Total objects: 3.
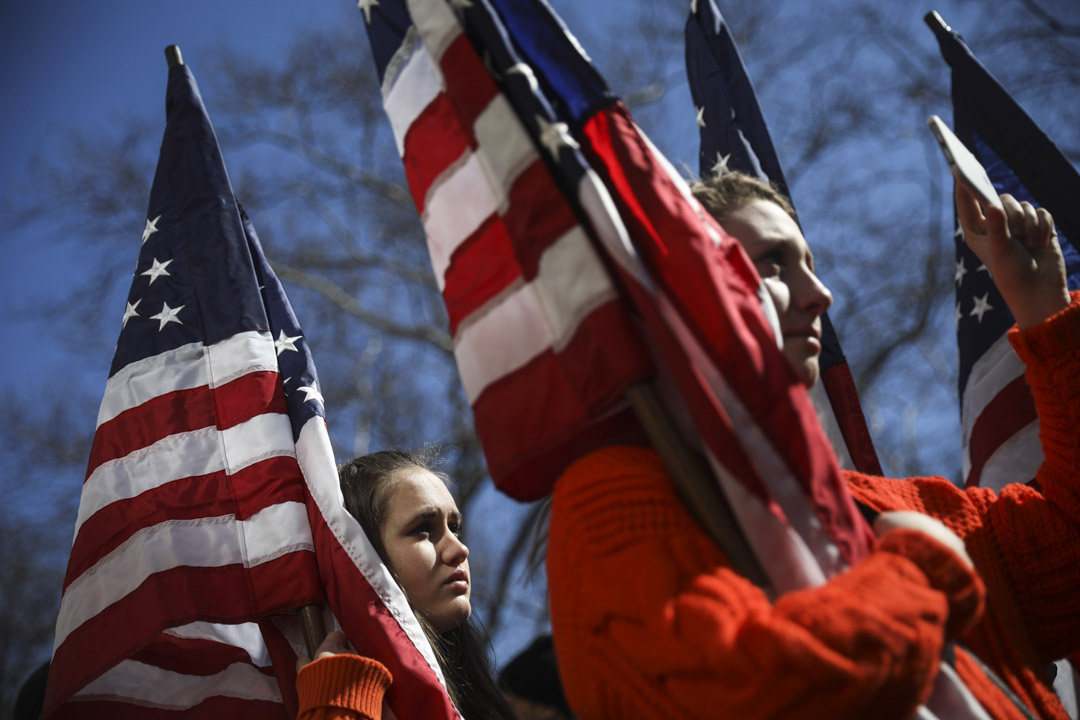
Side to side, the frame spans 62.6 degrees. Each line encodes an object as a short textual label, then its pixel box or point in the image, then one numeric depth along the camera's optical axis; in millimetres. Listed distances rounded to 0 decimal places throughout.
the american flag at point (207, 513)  2682
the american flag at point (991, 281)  3037
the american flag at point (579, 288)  1428
